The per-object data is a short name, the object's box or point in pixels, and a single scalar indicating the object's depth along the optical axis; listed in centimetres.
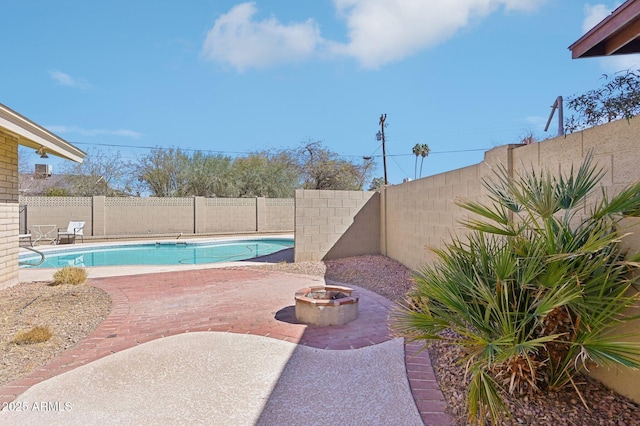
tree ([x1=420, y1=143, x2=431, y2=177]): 2848
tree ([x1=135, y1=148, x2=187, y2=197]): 2356
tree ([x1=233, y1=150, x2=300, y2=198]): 2472
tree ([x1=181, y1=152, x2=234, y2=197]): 2350
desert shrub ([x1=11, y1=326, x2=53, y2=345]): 428
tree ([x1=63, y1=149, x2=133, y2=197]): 2355
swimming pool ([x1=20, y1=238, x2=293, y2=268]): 1362
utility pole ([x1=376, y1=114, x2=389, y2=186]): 2689
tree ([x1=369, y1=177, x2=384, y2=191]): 3178
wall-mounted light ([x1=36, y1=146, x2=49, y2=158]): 804
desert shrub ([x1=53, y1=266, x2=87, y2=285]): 739
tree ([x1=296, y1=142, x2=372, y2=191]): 2681
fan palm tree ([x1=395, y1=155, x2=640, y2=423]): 230
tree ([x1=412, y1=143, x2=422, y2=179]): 2869
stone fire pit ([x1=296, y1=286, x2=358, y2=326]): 501
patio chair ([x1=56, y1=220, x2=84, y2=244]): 1670
